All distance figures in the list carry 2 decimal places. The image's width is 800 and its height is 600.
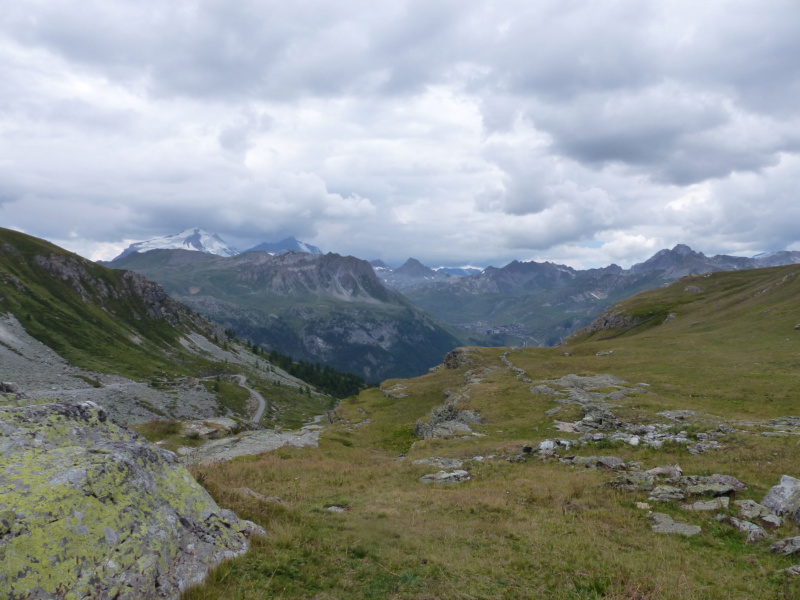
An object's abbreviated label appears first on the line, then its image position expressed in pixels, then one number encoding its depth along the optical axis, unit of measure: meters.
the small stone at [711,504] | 15.98
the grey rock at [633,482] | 19.03
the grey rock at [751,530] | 13.60
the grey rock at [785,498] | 14.50
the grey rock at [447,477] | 24.22
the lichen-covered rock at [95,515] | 7.50
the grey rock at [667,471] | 20.25
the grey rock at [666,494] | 17.53
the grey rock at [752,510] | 14.90
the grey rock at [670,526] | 14.57
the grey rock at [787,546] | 12.09
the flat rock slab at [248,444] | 37.75
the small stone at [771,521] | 13.99
